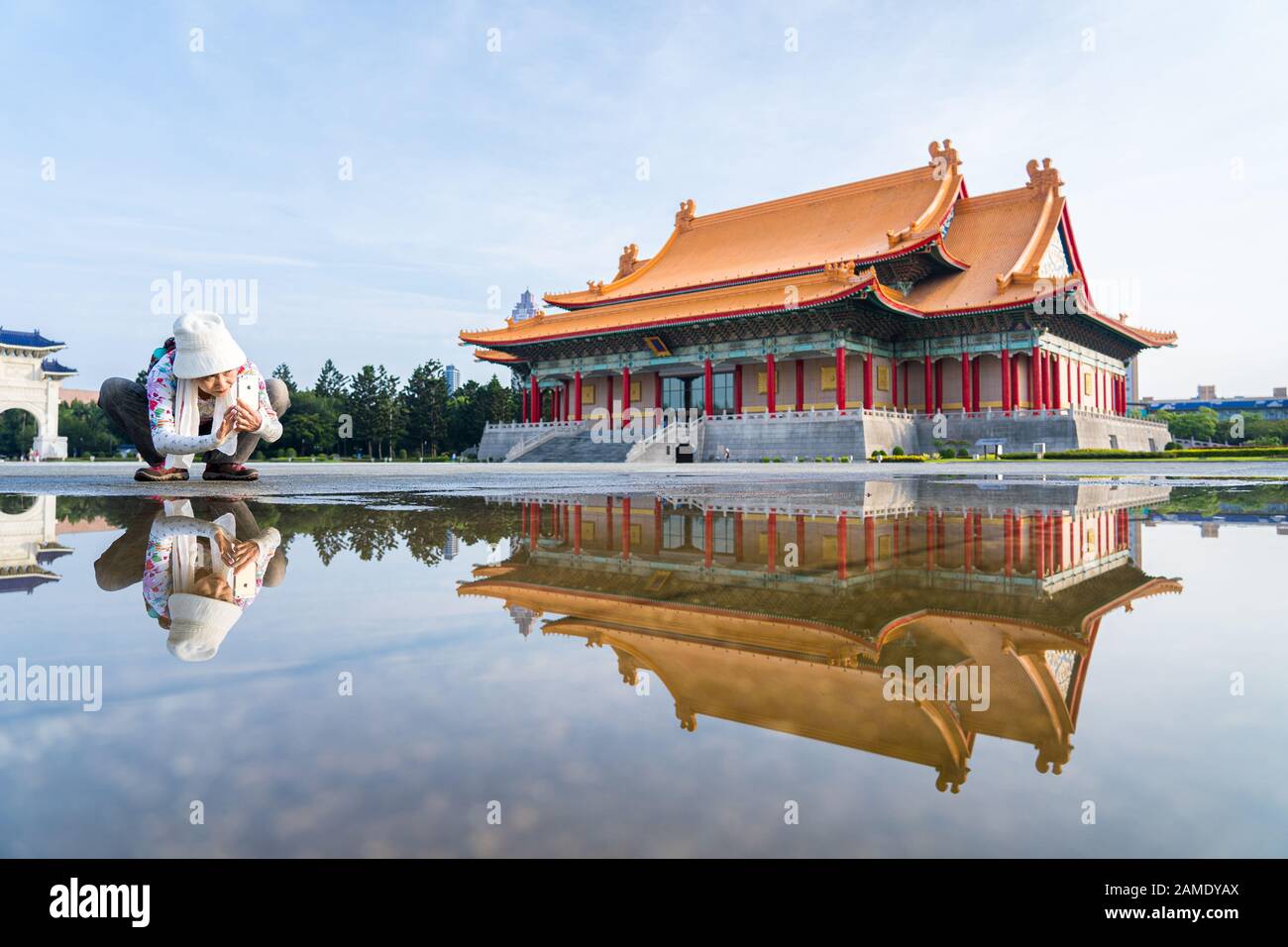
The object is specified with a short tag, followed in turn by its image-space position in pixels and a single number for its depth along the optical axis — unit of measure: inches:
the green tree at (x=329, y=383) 2514.8
